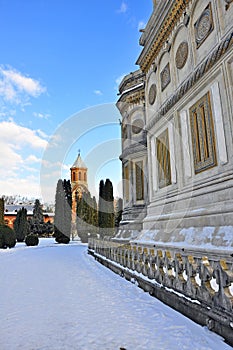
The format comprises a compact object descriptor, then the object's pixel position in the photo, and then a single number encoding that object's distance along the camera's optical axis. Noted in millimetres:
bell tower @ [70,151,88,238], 54600
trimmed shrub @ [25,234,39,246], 23031
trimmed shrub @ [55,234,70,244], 29339
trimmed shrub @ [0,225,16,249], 19322
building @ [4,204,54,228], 51800
